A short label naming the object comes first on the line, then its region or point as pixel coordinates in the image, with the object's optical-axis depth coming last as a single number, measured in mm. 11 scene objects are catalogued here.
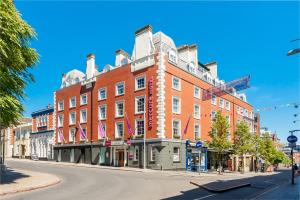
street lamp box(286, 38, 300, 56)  9636
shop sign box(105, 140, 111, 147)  30484
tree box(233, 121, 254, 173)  35224
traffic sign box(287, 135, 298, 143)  16742
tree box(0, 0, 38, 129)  13491
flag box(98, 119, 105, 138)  30932
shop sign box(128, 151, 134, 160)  28957
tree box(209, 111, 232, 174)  29623
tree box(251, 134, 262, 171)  40529
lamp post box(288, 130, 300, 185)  16764
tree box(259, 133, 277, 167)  48151
